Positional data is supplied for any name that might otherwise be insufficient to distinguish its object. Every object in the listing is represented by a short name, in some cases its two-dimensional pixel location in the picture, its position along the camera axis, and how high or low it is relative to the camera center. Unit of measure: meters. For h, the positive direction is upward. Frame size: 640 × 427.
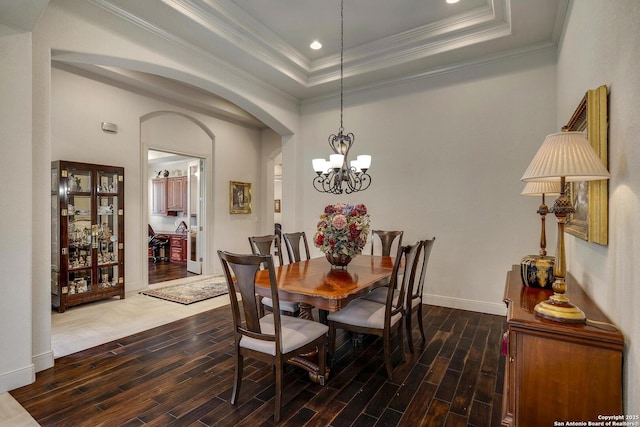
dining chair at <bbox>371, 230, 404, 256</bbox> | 4.12 -0.37
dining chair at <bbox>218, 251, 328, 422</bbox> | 1.98 -0.84
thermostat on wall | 4.69 +1.23
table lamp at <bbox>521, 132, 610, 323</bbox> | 1.38 +0.17
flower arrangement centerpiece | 2.85 -0.19
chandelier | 3.24 +0.50
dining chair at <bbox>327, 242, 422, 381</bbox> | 2.46 -0.85
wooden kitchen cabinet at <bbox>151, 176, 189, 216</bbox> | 8.09 +0.40
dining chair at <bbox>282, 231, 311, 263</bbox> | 3.87 -0.42
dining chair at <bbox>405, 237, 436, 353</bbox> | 2.91 -0.87
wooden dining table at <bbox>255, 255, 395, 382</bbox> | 2.18 -0.56
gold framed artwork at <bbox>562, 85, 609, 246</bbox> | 1.61 +0.13
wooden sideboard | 1.28 -0.66
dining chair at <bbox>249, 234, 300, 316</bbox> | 3.04 -0.43
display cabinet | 4.11 -0.31
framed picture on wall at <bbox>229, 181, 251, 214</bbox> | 6.71 +0.29
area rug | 4.72 -1.29
